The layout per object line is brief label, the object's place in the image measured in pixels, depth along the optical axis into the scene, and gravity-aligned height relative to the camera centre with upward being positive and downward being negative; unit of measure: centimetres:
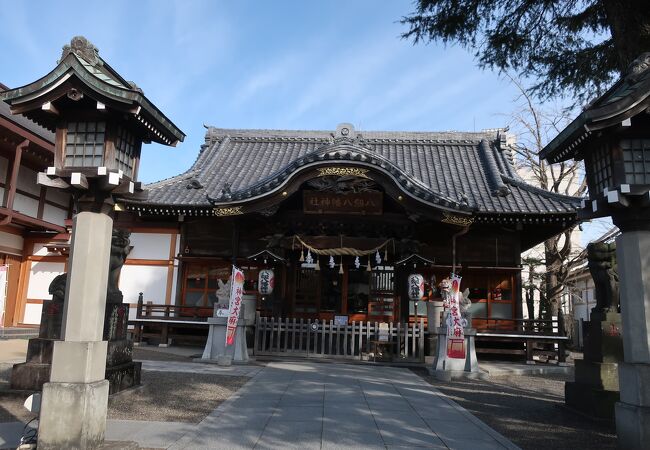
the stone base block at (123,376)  714 -141
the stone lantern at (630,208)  538 +128
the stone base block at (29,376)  717 -139
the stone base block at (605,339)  721 -53
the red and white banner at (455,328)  1040 -60
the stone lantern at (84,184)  472 +126
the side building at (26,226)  1594 +242
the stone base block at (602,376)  702 -109
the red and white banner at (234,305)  1119 -23
